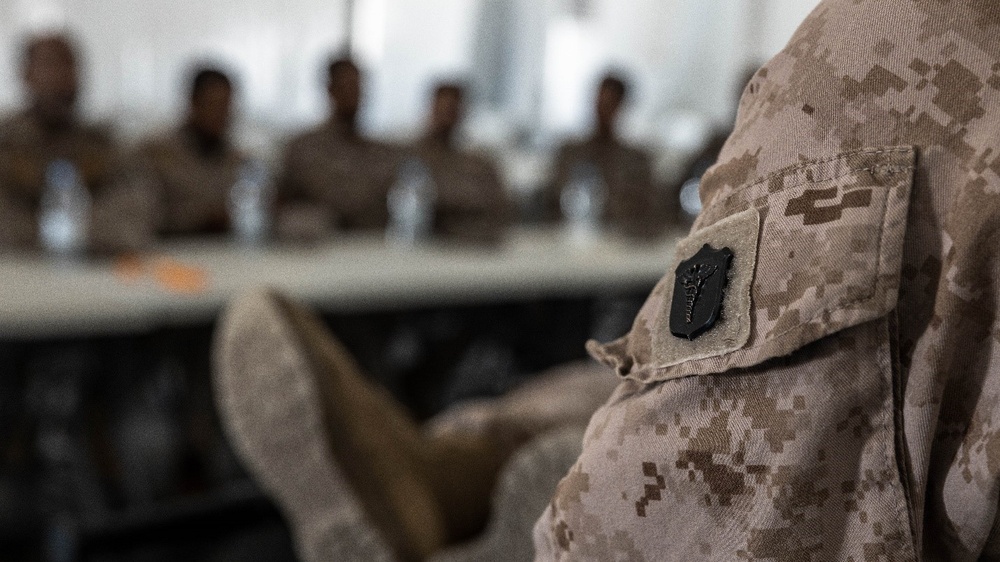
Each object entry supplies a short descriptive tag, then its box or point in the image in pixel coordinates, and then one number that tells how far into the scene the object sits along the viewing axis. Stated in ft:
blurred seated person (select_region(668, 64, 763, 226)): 11.21
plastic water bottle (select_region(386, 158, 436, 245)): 9.40
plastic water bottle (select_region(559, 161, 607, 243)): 10.90
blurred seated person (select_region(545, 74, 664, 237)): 11.44
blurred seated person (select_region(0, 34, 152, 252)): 7.40
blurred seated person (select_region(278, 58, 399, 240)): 10.43
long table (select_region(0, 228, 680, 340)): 6.38
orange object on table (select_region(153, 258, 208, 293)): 6.83
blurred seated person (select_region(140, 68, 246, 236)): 8.98
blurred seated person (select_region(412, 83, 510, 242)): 10.48
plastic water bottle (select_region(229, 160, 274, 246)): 8.64
